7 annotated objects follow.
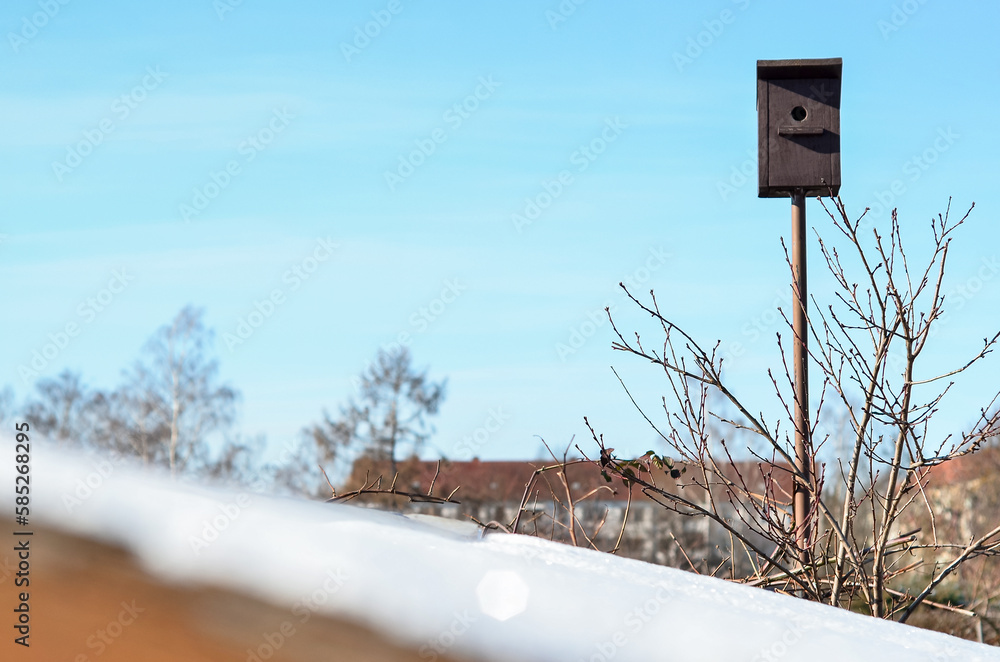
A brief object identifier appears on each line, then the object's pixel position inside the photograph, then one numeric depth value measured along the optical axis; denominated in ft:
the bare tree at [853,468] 16.87
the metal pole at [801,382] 19.16
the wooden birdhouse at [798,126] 27.48
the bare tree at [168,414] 114.42
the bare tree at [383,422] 115.85
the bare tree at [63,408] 118.01
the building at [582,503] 94.17
